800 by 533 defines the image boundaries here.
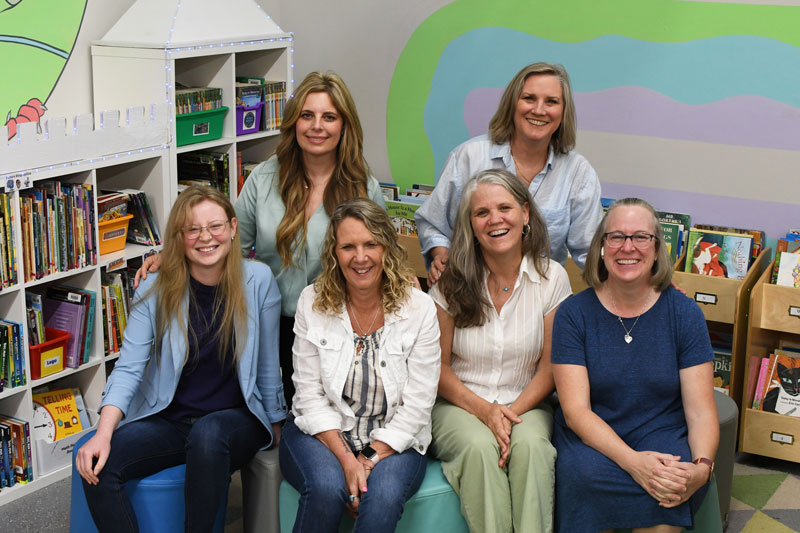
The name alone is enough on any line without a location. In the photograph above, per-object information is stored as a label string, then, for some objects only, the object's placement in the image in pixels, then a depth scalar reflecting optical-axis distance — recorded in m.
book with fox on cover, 3.53
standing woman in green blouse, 2.78
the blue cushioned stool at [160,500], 2.51
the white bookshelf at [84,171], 3.12
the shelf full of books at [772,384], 3.35
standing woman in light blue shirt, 2.81
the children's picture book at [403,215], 4.12
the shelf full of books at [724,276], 3.46
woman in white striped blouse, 2.54
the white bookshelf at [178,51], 3.61
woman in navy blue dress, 2.37
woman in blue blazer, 2.56
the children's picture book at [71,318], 3.39
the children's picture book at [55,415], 3.37
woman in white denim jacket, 2.46
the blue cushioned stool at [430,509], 2.46
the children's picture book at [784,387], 3.38
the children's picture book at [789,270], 3.37
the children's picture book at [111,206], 3.47
